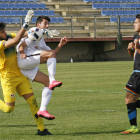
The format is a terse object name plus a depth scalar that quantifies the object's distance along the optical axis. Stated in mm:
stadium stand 58572
